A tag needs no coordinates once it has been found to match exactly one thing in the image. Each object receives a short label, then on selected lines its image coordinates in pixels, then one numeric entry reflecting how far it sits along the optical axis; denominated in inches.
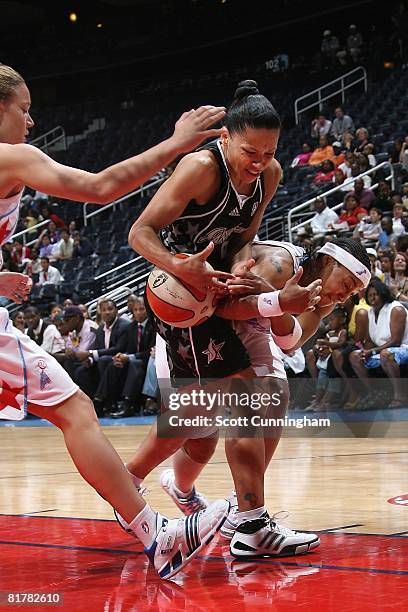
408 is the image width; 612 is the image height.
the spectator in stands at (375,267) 374.9
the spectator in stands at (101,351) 435.2
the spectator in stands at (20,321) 516.4
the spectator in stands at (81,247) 677.9
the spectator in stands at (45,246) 695.7
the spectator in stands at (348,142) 575.5
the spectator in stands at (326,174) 562.6
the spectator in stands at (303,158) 624.1
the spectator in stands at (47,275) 641.6
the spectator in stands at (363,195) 487.5
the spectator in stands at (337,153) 571.5
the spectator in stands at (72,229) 699.4
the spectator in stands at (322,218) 490.3
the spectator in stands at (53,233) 713.6
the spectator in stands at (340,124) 621.9
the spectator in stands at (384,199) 474.9
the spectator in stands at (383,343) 348.8
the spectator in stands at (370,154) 533.3
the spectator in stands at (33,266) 667.3
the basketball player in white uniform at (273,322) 137.9
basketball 137.9
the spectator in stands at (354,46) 747.4
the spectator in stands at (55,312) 516.4
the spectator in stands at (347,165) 537.6
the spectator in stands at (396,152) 518.6
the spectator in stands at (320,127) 645.3
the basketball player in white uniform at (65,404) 120.1
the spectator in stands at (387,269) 385.7
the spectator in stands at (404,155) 501.4
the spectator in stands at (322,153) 597.3
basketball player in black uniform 138.5
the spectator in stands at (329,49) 775.7
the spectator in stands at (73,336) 452.4
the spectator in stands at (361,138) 559.7
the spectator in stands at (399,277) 377.1
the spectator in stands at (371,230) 444.5
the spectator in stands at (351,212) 475.8
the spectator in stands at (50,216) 731.4
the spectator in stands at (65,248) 682.2
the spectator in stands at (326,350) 366.9
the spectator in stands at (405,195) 457.6
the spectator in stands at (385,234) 431.9
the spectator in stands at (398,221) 442.0
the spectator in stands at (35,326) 492.7
